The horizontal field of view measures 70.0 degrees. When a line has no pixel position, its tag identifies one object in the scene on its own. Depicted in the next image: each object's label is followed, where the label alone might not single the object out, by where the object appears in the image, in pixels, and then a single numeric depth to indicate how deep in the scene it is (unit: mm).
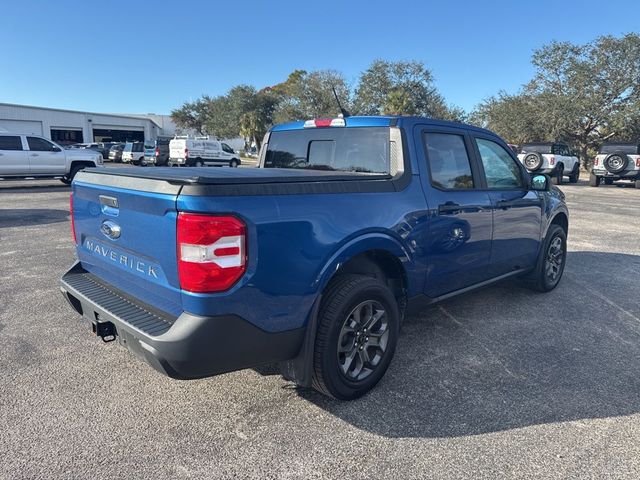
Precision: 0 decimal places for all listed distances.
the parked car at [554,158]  19953
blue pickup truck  2223
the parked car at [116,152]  33625
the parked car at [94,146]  35419
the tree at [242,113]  52094
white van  27562
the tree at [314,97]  38688
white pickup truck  15164
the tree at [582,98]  30359
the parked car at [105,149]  35903
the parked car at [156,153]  29219
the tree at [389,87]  36719
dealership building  43219
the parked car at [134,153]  31188
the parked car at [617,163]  19781
